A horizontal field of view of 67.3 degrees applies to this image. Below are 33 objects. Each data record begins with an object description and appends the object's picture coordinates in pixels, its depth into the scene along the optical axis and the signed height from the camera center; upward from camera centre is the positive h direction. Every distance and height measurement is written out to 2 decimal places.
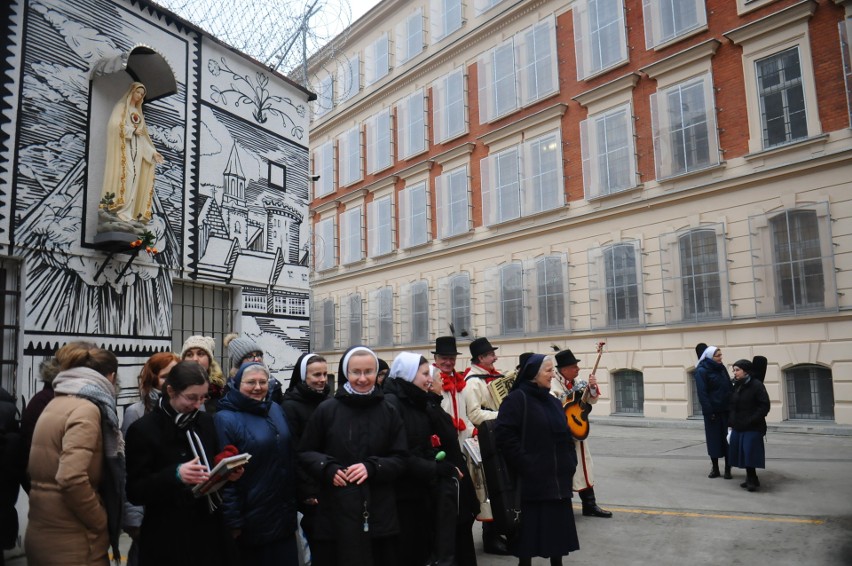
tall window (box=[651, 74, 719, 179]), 15.92 +5.69
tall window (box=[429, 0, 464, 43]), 22.64 +12.19
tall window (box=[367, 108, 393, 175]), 25.25 +8.68
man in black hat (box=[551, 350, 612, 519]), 6.95 -0.97
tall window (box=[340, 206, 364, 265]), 26.58 +5.18
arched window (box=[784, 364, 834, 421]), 14.04 -0.98
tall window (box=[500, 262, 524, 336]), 20.19 +1.82
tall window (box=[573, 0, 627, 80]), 17.89 +9.03
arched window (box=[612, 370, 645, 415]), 17.25 -1.04
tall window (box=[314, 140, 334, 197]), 28.14 +8.58
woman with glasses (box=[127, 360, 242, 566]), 3.24 -0.57
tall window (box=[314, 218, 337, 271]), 27.89 +5.01
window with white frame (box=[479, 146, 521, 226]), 20.42 +5.51
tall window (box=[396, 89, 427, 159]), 23.83 +8.81
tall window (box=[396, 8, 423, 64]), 24.19 +12.29
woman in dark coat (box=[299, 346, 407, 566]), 3.53 -0.59
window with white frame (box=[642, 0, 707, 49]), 16.25 +8.62
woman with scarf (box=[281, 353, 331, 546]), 4.30 -0.21
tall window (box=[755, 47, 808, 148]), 14.50 +5.74
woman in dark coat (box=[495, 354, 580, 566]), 4.62 -0.80
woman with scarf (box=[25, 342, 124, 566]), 3.18 -0.54
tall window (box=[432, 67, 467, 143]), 22.27 +8.85
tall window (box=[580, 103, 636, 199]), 17.48 +5.60
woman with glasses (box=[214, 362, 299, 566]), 3.66 -0.68
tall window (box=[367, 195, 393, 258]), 25.09 +5.31
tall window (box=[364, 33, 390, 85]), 25.66 +12.15
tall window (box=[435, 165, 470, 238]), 22.05 +5.43
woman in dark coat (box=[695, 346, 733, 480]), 8.77 -0.68
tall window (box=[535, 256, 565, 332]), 18.97 +1.85
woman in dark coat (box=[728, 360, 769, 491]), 8.05 -0.95
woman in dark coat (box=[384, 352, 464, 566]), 3.88 -0.69
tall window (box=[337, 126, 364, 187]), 26.64 +8.59
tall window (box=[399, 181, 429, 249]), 23.59 +5.33
